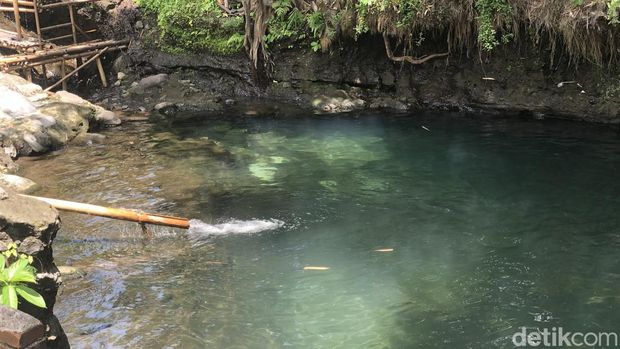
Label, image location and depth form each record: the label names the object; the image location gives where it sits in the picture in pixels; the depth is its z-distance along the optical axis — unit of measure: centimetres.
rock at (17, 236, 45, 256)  450
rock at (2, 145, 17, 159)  1107
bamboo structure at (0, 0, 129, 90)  1485
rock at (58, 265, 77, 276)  669
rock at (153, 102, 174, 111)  1534
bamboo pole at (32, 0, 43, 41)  1550
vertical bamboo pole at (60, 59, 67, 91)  1587
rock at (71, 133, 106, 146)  1235
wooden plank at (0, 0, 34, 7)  1612
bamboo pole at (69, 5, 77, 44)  1659
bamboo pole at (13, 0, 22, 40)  1504
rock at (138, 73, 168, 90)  1627
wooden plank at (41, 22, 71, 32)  1654
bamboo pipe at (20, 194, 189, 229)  635
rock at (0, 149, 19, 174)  1031
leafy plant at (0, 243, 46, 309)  373
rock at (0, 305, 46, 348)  337
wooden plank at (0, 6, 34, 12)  1579
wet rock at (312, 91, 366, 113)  1455
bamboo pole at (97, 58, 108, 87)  1700
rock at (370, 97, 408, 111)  1434
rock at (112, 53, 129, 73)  1730
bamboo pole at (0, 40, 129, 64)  1453
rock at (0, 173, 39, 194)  915
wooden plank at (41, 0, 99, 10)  1564
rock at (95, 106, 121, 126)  1385
